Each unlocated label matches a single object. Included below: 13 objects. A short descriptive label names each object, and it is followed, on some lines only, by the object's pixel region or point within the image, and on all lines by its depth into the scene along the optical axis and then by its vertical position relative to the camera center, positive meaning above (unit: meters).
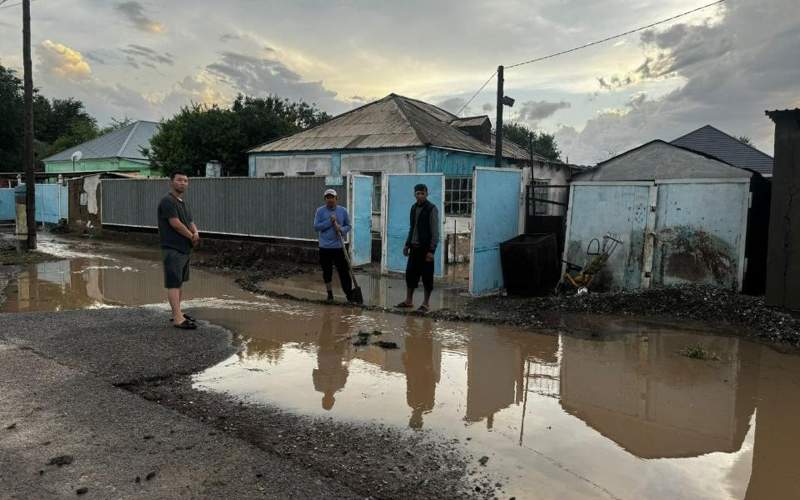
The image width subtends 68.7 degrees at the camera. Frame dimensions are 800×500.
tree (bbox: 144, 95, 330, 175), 25.36 +2.72
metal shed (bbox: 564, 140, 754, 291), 8.55 -0.20
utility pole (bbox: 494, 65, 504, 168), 16.97 +2.28
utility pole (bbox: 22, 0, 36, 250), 16.05 +1.55
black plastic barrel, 9.30 -0.88
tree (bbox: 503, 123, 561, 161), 55.97 +7.03
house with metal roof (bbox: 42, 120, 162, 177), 43.12 +3.17
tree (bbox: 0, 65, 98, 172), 44.72 +6.65
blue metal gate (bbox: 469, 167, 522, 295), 9.66 -0.19
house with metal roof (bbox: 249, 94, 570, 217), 18.92 +1.98
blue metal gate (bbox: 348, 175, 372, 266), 13.37 -0.32
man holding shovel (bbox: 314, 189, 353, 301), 8.98 -0.53
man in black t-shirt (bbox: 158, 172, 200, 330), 6.98 -0.50
